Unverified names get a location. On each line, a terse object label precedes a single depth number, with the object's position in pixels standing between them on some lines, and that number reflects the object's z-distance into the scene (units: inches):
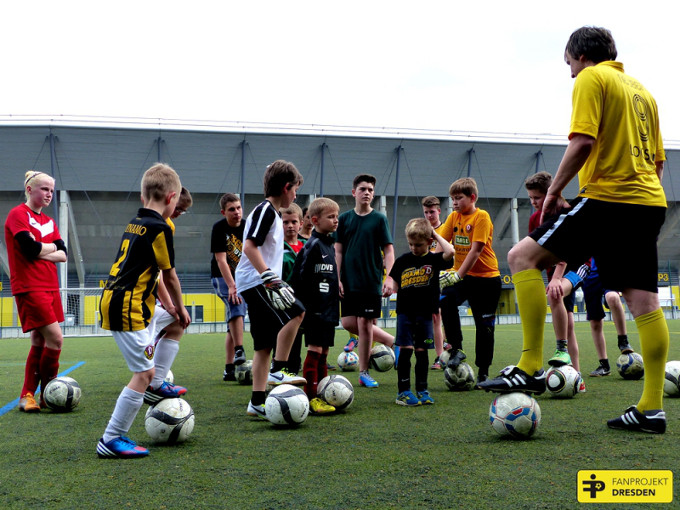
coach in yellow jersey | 133.6
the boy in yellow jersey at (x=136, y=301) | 130.2
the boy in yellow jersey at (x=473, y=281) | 230.8
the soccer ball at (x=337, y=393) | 181.0
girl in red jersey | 195.3
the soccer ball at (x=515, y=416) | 132.6
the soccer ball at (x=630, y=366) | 237.2
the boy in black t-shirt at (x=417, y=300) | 191.5
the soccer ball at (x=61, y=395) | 191.5
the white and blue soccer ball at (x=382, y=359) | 293.3
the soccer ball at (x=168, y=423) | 140.0
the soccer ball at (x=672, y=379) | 189.3
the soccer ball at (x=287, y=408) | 157.0
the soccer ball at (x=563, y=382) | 193.9
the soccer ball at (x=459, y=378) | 223.1
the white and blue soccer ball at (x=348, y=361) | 313.7
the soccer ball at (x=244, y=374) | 257.8
